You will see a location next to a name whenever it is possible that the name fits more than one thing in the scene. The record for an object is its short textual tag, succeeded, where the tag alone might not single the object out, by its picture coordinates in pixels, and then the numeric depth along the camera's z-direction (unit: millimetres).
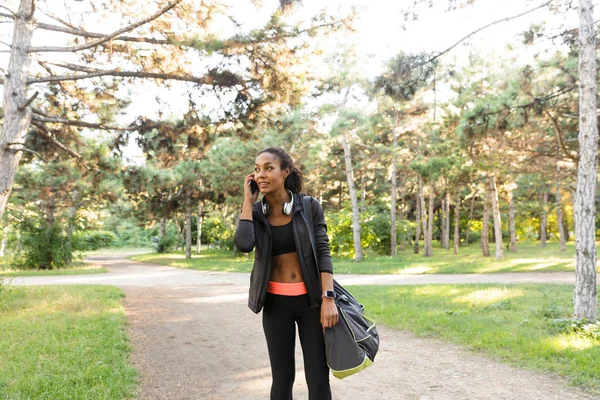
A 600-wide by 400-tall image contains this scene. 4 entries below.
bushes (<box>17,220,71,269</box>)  19484
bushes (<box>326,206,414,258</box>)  23094
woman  2656
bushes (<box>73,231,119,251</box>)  21520
